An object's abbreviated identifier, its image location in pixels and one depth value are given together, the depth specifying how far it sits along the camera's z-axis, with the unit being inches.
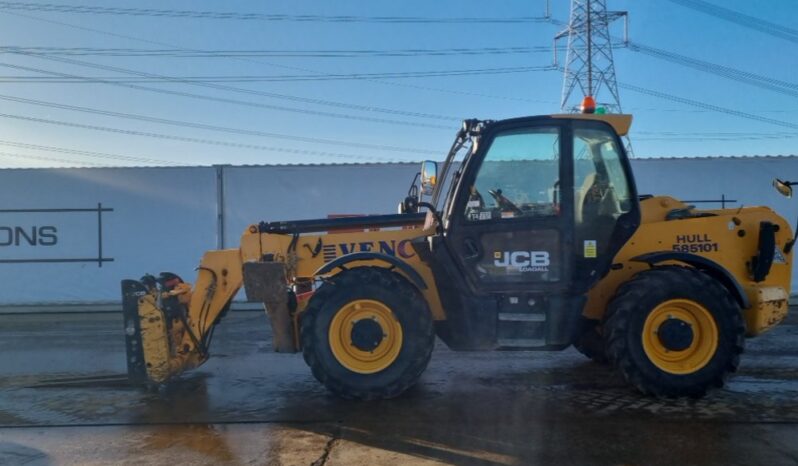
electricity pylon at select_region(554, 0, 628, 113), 983.7
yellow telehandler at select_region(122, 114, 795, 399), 220.7
